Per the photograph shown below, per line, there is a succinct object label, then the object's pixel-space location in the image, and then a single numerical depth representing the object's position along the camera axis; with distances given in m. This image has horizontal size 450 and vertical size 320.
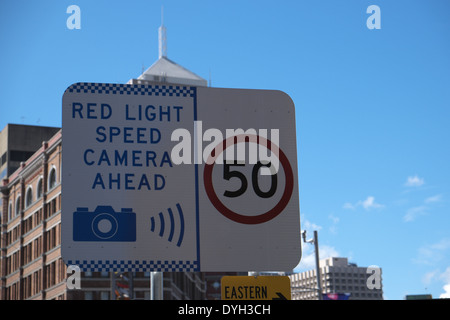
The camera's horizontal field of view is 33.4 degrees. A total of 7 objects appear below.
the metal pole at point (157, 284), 6.51
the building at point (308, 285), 177.50
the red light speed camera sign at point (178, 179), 5.73
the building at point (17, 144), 115.19
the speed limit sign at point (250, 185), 5.96
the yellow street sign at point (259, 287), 8.20
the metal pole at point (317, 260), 41.94
